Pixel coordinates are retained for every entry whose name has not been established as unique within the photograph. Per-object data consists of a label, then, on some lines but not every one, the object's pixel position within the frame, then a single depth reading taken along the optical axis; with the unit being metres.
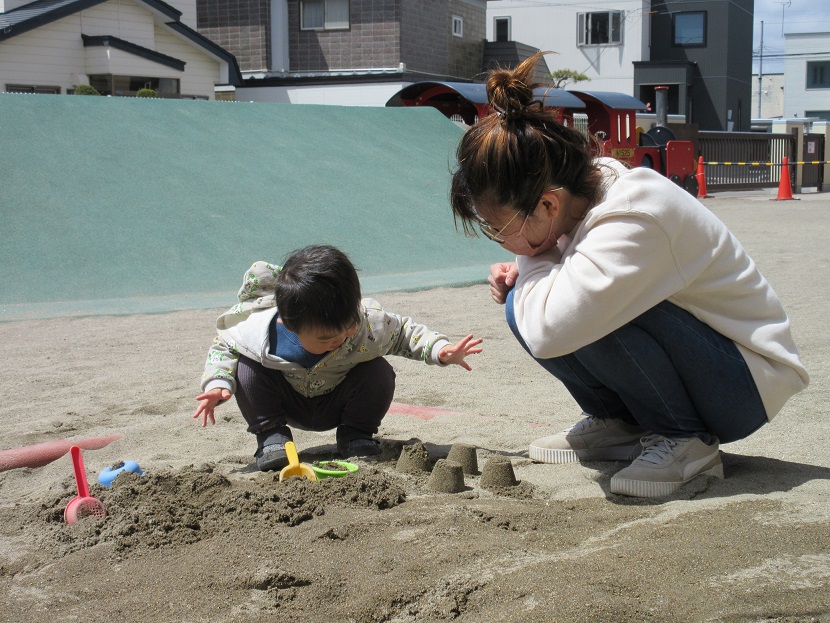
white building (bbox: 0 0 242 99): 16.41
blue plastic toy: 2.63
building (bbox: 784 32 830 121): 47.97
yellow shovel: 2.62
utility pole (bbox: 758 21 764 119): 47.84
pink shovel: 2.36
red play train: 14.23
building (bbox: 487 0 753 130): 33.09
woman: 2.12
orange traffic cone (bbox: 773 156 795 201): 17.59
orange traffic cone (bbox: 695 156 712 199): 18.73
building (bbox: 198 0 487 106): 22.97
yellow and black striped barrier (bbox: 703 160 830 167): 20.33
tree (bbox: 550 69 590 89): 30.67
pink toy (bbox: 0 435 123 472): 2.99
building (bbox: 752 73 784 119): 61.78
